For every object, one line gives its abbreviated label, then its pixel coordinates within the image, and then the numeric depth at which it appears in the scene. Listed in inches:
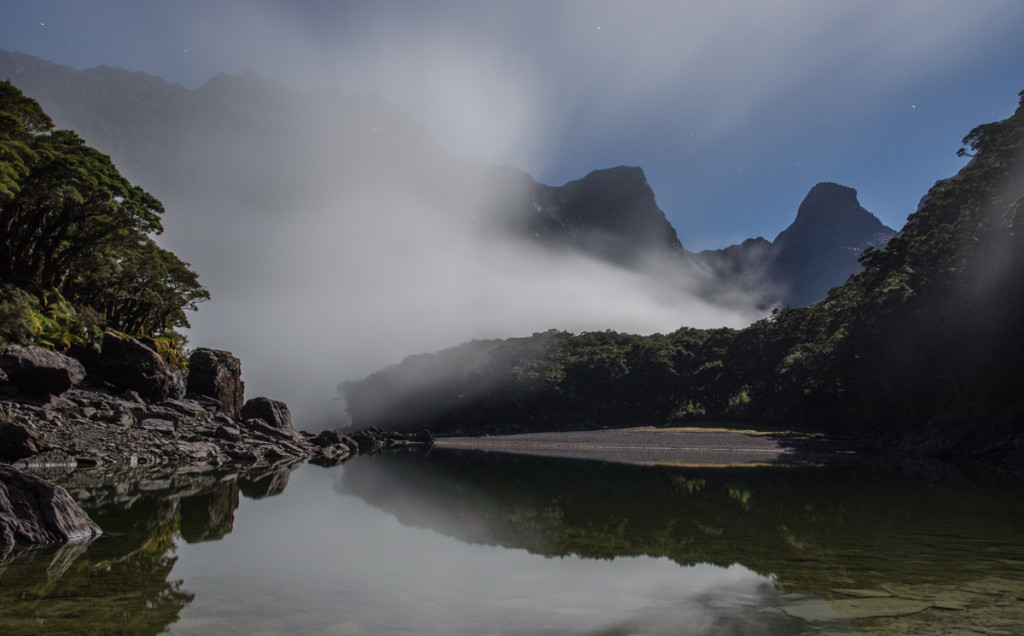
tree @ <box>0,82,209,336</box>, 1119.0
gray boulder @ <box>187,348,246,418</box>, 1750.7
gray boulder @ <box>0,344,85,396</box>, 1010.1
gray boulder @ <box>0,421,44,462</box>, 823.7
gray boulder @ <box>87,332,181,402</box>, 1338.6
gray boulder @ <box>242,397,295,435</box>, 1887.3
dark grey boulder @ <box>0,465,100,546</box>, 353.1
